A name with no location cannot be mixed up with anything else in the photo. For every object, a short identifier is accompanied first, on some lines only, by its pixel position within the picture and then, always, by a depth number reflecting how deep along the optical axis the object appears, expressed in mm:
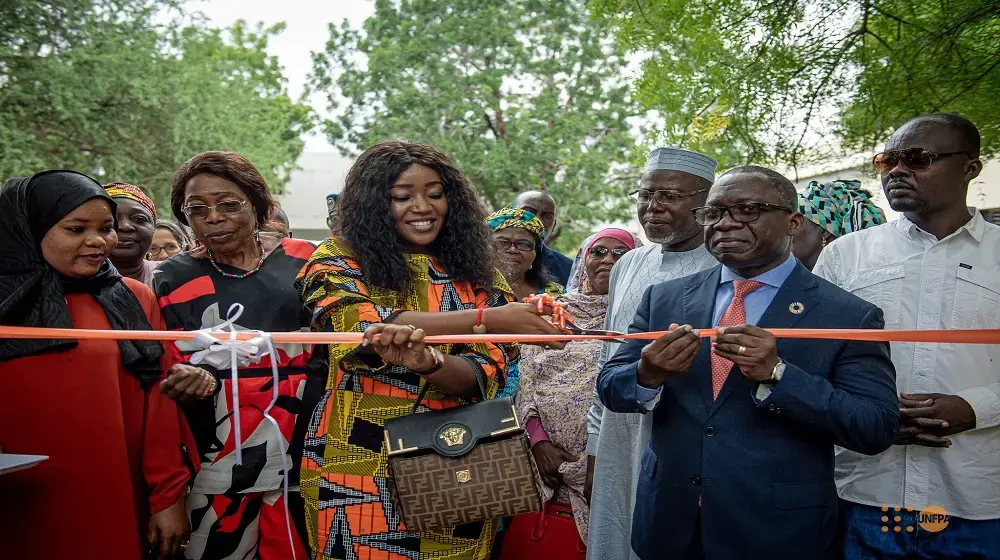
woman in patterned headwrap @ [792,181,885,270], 5238
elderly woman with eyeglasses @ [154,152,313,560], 3906
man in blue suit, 3053
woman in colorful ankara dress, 3330
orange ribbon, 3072
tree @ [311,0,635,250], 20391
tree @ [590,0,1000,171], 4668
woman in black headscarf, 3539
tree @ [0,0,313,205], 14711
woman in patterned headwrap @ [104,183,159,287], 5090
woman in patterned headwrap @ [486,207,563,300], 6434
